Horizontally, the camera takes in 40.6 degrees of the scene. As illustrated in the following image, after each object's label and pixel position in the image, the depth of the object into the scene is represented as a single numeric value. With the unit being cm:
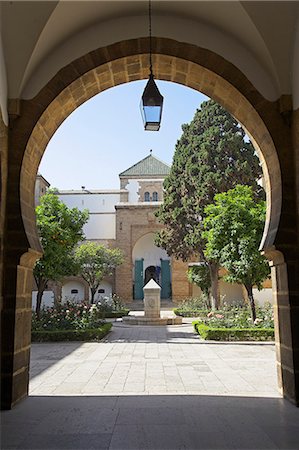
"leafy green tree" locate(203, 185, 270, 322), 1316
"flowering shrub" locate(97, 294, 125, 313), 2386
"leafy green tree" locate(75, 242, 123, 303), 2556
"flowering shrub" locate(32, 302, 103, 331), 1383
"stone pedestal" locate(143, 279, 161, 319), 1969
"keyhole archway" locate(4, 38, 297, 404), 474
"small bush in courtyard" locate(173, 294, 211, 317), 2334
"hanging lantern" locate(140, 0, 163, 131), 466
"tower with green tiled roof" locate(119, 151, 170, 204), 3784
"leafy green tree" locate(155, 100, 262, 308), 2088
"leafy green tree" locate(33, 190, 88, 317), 1380
